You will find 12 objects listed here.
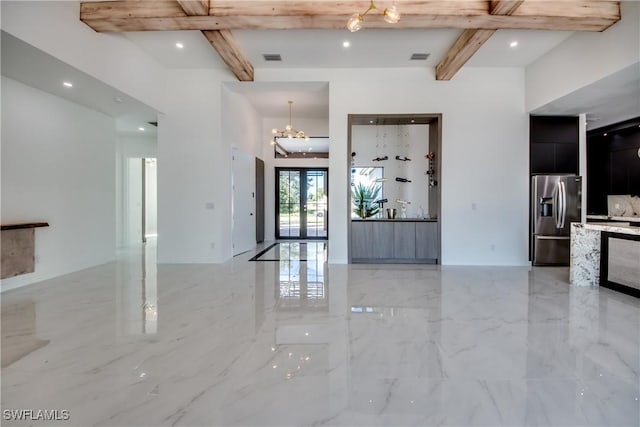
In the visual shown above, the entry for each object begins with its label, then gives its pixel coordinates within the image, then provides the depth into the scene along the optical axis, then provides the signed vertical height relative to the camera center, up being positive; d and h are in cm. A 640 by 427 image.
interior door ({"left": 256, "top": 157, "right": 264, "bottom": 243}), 868 +28
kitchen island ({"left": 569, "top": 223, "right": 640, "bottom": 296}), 399 -59
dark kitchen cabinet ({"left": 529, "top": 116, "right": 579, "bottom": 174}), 584 +122
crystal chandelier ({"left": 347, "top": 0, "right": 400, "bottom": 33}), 300 +185
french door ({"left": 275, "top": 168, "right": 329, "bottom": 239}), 955 +31
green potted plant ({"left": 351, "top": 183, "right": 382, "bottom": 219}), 634 +22
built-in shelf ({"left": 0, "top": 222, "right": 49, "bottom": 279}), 414 -53
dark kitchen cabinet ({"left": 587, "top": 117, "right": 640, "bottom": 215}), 677 +111
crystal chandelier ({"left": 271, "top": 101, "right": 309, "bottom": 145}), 757 +190
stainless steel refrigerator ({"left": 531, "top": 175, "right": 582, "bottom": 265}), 571 -6
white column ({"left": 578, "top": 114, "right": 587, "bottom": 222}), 587 +115
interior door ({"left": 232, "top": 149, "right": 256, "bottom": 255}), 674 +17
